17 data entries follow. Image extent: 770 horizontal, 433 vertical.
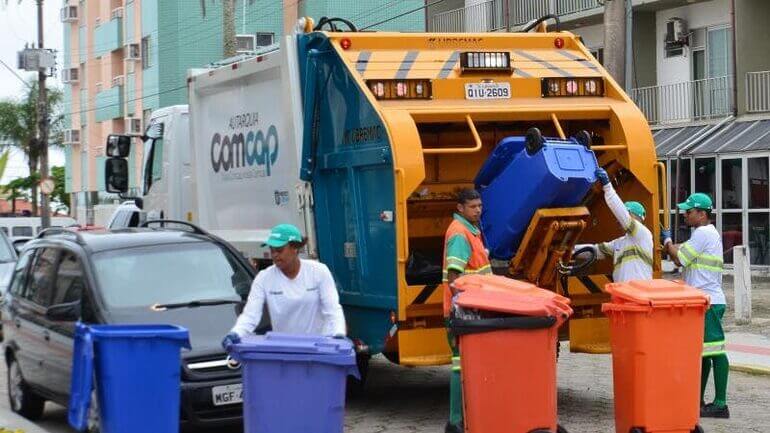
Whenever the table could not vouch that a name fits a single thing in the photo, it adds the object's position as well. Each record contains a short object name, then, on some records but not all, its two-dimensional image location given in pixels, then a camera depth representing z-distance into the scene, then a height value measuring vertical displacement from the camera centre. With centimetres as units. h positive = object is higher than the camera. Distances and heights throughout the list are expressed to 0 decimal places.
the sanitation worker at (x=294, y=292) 1333 -64
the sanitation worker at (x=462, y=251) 1494 -48
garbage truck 1621 +19
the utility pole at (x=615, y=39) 3141 +191
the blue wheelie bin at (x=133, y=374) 1234 -101
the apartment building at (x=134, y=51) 7088 +485
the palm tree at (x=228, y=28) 4540 +322
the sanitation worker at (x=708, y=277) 1676 -79
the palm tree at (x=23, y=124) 9508 +288
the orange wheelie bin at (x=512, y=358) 1292 -103
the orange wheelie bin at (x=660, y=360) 1370 -114
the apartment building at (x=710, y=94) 4230 +161
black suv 1518 -83
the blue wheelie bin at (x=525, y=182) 1562 -3
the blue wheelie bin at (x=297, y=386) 1170 -105
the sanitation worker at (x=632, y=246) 1660 -53
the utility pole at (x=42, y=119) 7142 +239
